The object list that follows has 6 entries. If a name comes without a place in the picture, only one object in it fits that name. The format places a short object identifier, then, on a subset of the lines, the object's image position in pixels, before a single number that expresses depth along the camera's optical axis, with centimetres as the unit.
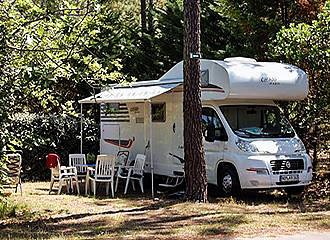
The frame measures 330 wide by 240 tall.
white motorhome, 1163
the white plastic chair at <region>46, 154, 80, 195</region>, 1316
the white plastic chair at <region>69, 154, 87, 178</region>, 1413
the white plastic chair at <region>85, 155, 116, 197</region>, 1292
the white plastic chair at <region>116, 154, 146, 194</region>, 1347
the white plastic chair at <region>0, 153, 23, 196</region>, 1241
